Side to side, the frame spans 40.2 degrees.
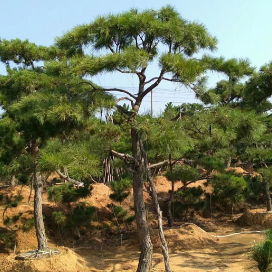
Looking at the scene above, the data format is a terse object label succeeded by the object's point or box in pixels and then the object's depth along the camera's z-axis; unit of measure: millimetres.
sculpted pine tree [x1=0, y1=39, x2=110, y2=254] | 3682
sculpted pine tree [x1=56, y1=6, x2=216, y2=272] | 3803
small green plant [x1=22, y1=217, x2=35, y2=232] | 6715
